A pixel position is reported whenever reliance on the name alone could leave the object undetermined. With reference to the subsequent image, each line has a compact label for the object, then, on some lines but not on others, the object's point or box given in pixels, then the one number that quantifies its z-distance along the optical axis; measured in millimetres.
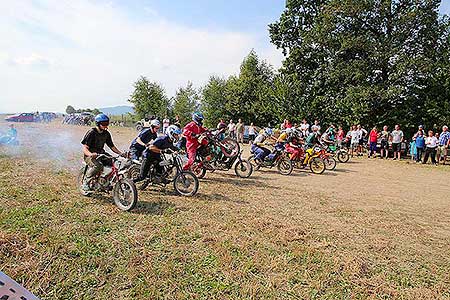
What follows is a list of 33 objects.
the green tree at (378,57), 19953
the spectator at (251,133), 24625
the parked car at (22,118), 35481
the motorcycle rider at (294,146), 12094
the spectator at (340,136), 19062
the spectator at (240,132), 22403
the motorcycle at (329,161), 13038
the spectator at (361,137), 18938
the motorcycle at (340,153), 15844
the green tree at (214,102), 39031
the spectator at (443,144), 16266
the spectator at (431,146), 16484
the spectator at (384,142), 18422
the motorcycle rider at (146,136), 8195
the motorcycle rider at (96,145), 6436
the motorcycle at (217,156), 9594
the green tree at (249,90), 35000
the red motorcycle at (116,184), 6160
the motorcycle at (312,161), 12266
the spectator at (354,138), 18878
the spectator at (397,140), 18047
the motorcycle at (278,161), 11695
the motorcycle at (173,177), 7344
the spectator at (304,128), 18827
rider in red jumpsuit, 9102
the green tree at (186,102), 45028
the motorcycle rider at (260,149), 11789
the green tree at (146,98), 42375
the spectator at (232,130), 23119
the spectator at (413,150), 17252
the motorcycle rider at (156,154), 7246
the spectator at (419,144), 16719
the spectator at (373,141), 18422
